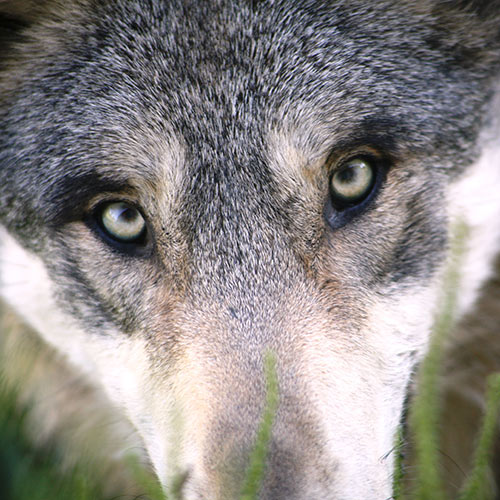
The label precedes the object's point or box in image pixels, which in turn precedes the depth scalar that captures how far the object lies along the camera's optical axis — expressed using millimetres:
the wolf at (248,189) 2466
